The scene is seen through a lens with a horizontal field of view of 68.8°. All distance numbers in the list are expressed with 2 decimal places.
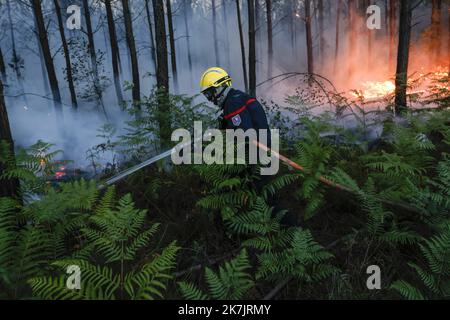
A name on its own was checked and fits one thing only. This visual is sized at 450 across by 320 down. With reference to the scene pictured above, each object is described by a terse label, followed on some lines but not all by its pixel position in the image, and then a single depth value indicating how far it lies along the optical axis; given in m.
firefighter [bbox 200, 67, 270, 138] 4.16
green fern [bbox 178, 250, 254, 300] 2.52
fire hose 3.61
